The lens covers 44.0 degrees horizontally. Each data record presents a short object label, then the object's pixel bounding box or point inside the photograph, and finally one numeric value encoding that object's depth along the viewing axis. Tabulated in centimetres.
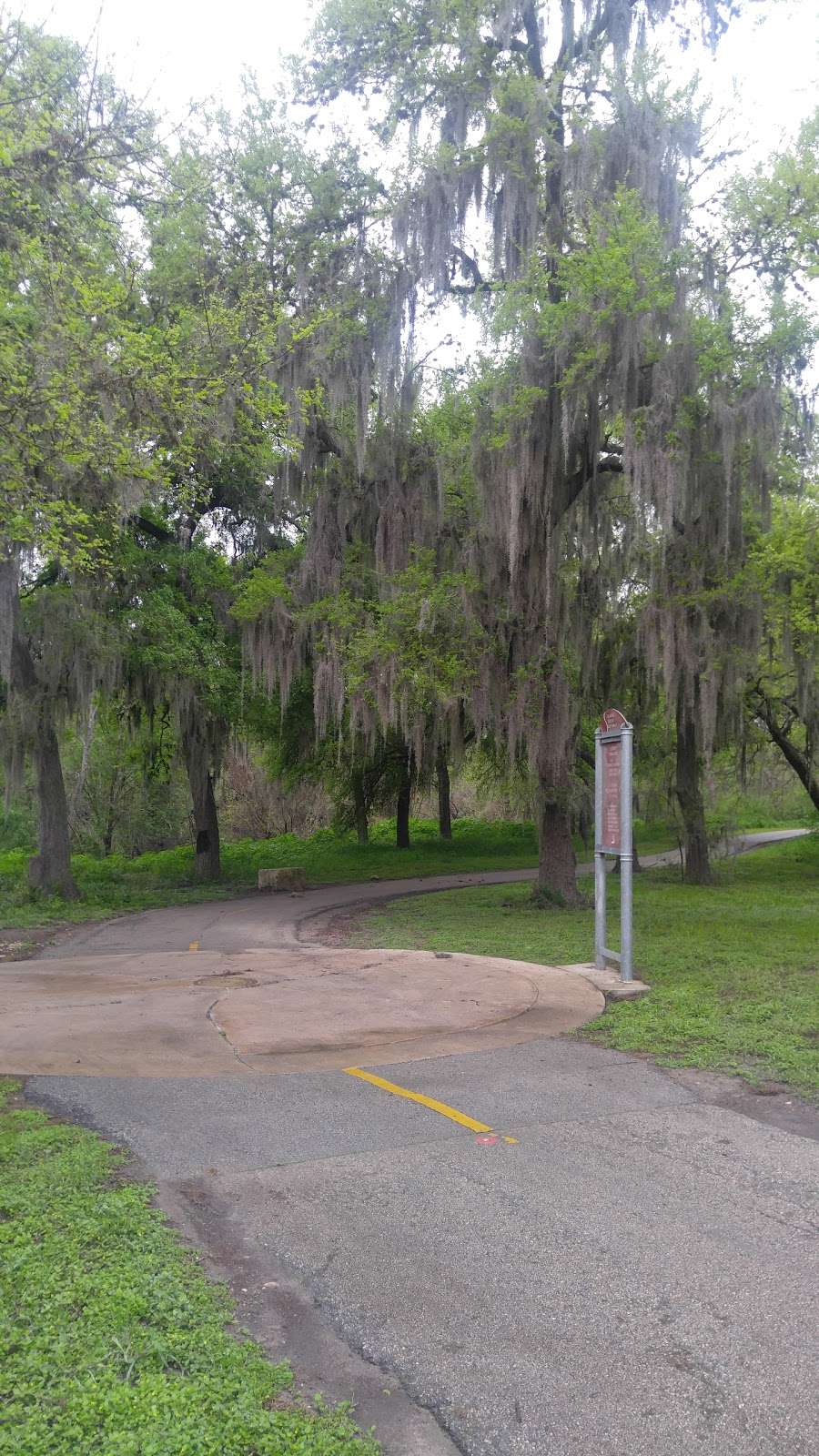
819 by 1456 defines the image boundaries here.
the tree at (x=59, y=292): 844
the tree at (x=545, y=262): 1336
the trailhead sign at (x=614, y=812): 902
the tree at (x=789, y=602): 1552
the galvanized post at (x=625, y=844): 894
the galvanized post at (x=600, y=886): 963
